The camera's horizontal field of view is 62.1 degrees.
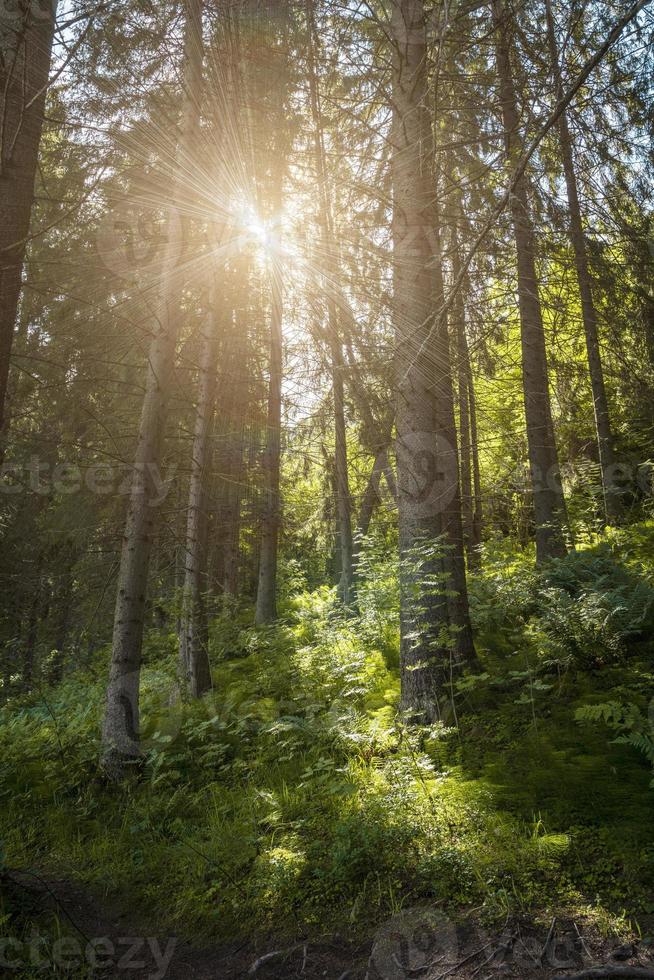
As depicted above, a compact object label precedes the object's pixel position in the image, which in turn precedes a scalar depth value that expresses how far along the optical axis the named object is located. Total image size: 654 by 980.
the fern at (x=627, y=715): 3.73
